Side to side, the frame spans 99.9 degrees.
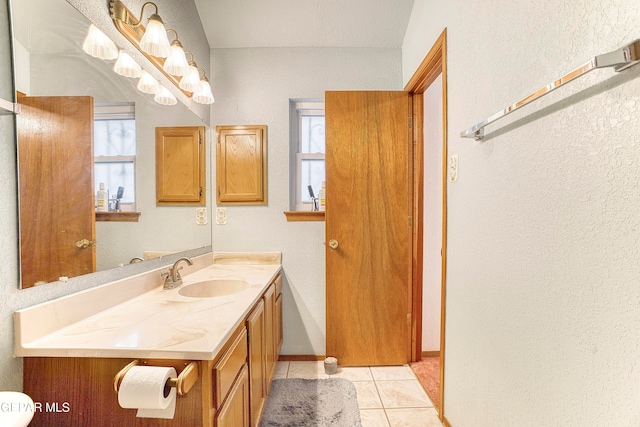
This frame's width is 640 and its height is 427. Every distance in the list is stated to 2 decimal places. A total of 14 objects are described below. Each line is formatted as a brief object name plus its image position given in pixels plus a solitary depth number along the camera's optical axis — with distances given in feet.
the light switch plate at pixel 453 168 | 4.48
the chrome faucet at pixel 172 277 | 4.78
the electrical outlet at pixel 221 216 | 7.21
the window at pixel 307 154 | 7.72
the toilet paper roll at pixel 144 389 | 2.33
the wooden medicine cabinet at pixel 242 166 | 7.14
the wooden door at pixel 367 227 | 6.79
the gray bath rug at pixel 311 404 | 5.03
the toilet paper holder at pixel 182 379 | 2.40
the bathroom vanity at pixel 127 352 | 2.63
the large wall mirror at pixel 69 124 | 2.82
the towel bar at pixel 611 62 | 1.79
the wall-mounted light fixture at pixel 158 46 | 4.19
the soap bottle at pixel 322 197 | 7.33
